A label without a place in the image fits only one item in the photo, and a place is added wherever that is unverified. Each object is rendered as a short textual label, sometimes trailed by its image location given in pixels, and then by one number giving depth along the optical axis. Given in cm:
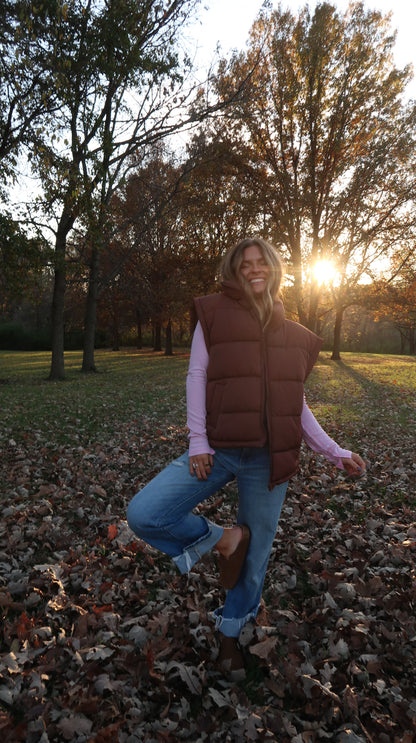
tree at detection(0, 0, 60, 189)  884
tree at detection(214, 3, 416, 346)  2027
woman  244
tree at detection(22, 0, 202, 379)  976
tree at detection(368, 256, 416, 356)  2766
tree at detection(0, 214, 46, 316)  1132
